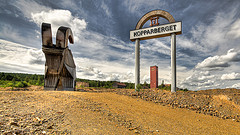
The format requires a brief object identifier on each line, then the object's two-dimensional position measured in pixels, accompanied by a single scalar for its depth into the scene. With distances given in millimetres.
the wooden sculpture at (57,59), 10695
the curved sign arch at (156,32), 10844
